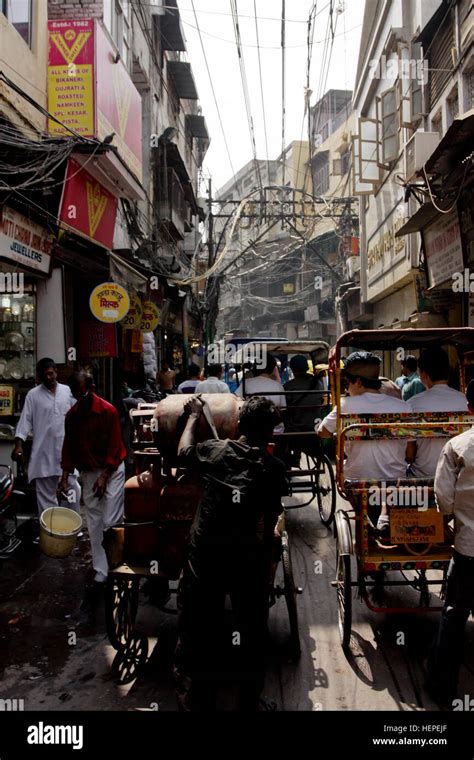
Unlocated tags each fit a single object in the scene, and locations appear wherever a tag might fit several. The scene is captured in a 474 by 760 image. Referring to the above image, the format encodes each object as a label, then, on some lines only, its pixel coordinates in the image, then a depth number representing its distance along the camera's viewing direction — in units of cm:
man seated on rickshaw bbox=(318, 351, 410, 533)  465
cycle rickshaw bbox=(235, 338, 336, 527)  745
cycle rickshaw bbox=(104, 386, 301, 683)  413
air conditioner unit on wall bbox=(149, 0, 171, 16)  1946
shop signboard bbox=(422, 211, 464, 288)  943
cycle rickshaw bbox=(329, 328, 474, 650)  415
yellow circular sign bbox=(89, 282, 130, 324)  958
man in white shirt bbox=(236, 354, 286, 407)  808
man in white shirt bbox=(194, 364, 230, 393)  788
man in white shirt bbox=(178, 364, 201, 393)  1109
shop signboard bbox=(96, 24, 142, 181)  998
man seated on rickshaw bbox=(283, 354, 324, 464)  775
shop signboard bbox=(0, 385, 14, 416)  859
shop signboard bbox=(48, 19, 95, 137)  974
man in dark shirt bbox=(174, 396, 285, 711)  314
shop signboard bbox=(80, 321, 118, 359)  1108
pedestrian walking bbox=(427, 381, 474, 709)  350
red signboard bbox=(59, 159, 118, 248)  826
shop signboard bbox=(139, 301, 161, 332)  1362
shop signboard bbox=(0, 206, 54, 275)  712
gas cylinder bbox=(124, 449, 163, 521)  435
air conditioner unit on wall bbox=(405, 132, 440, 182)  1096
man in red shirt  553
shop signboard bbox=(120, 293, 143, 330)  1331
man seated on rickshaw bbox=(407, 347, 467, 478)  475
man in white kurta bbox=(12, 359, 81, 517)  704
